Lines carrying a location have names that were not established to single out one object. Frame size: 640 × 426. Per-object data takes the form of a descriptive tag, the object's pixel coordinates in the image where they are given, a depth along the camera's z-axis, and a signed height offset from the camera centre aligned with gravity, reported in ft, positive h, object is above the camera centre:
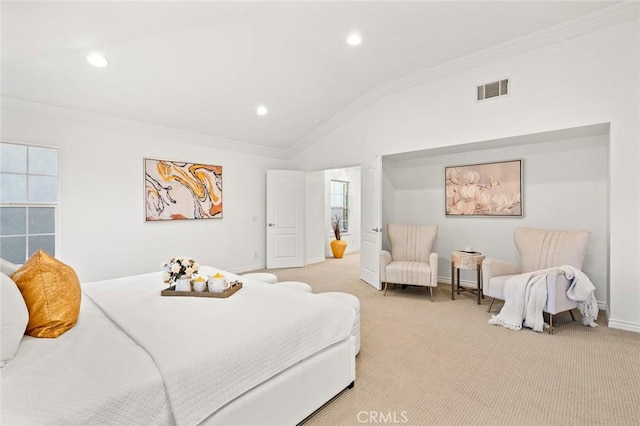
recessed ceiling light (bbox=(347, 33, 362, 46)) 10.98 +6.34
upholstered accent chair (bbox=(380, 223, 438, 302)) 13.14 -2.21
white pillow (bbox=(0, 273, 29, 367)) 3.99 -1.54
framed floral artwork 13.62 +1.08
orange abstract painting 14.89 +1.04
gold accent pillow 4.82 -1.45
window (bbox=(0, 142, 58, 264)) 11.15 +0.36
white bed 3.47 -2.09
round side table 12.75 -2.18
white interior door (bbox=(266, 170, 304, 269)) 19.75 -0.51
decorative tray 7.14 -1.99
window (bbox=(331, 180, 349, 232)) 27.57 +0.80
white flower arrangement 7.66 -1.51
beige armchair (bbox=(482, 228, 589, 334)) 9.72 -1.79
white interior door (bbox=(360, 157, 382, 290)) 14.88 -0.60
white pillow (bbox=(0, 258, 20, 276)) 5.34 -1.07
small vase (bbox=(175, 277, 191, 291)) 7.49 -1.86
